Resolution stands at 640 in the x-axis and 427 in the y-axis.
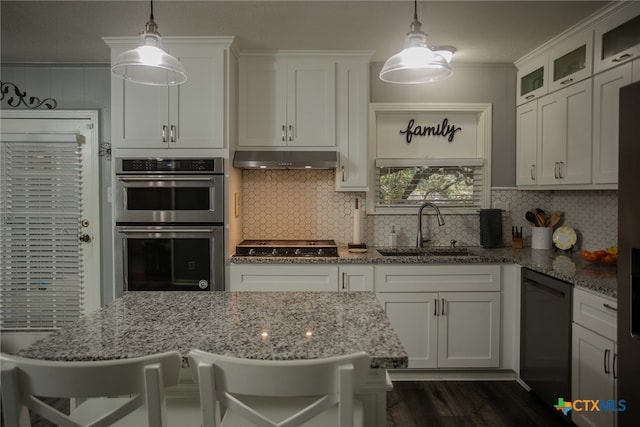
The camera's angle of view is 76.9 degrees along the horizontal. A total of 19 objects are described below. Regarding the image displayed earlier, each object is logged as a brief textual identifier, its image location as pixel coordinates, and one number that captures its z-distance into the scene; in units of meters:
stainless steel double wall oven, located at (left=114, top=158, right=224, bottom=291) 2.89
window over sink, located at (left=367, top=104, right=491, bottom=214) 3.54
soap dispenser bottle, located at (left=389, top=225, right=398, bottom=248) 3.46
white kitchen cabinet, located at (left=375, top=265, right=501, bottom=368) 2.93
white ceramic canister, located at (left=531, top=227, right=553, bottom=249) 3.32
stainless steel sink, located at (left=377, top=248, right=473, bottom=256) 3.35
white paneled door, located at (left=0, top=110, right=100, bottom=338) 3.43
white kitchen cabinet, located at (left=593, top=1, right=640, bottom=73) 2.21
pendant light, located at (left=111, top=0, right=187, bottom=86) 1.61
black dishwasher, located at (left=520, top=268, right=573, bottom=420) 2.28
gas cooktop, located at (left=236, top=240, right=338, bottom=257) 2.99
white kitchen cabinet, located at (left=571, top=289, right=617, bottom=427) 1.95
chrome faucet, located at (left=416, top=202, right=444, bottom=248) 3.29
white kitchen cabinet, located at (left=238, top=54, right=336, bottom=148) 3.17
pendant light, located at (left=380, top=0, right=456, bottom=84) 1.67
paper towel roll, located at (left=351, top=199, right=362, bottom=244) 3.31
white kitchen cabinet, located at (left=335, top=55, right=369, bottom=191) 3.17
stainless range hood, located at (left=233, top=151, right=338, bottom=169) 3.05
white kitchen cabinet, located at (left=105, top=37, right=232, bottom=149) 2.94
